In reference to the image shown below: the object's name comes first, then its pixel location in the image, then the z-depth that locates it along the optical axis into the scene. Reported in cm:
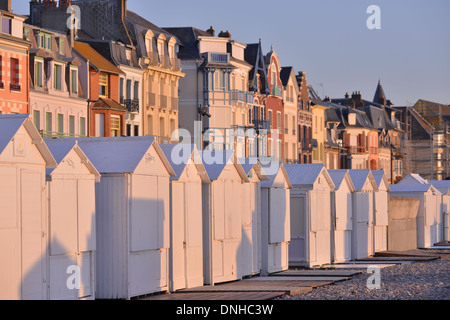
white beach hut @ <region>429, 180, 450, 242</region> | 6052
